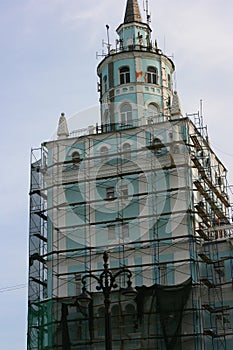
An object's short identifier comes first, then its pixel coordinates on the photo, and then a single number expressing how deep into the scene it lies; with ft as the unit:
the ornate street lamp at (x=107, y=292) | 71.92
